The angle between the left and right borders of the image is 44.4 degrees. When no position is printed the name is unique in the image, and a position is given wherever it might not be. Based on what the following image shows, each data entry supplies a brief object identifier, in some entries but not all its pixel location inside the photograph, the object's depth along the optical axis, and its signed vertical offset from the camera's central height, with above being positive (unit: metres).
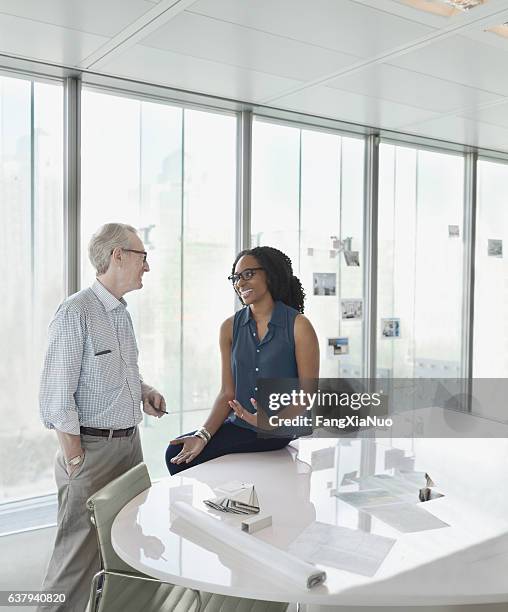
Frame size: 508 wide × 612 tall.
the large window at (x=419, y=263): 5.03 +0.23
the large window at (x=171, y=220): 3.68 +0.42
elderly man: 2.39 -0.44
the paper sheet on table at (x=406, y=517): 1.83 -0.69
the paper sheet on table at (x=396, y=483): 2.12 -0.69
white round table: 1.47 -0.70
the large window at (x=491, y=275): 5.68 +0.15
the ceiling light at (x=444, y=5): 2.61 +1.21
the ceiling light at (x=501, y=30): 2.87 +1.21
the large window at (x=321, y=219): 4.35 +0.51
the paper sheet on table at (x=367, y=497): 2.01 -0.69
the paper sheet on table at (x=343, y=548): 1.58 -0.70
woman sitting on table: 2.69 -0.29
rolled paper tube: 1.48 -0.68
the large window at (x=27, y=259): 3.40 +0.15
